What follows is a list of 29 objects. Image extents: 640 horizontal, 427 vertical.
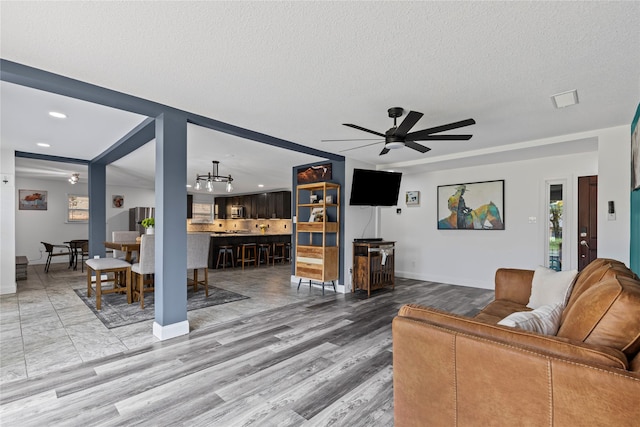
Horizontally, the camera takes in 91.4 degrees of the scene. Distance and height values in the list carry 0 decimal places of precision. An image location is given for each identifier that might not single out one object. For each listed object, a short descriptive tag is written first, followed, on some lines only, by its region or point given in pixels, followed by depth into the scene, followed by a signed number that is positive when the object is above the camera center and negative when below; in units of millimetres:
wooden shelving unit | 5242 -369
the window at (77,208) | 9031 +208
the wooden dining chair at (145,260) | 4090 -604
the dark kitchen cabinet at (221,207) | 12109 +301
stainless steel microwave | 11492 +103
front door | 4789 -89
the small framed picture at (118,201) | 9816 +445
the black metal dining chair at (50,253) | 7243 -902
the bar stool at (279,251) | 9211 -1101
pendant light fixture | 6268 +775
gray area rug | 3686 -1239
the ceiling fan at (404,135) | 2930 +796
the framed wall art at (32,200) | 8302 +414
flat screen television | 5324 +472
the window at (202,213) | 11588 +68
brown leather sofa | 969 -543
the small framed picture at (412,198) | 6625 +351
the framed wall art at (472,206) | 5574 +156
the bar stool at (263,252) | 8727 -1054
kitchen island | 7965 -693
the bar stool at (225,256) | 7902 -1061
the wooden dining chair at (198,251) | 4590 -538
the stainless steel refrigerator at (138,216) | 9461 -31
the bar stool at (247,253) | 8230 -1060
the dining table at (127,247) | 4469 -465
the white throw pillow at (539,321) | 1418 -510
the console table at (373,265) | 5195 -864
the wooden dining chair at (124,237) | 6000 -424
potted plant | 4844 -142
